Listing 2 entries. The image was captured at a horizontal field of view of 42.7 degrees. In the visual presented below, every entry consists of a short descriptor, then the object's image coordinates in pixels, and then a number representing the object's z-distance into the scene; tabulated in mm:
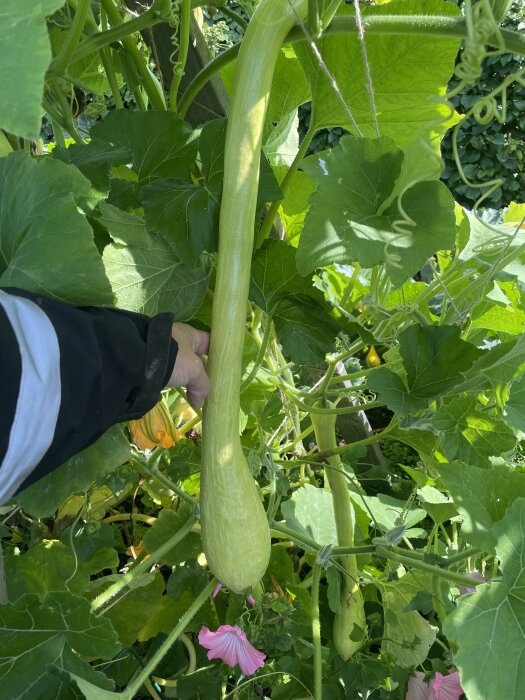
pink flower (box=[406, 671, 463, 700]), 781
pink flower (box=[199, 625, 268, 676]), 775
